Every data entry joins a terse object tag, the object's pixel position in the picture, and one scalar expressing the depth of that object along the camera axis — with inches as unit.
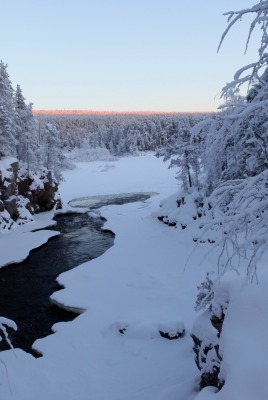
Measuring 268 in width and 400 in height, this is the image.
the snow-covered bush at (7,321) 186.8
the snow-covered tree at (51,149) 1991.9
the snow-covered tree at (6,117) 1449.3
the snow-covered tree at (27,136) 1700.3
